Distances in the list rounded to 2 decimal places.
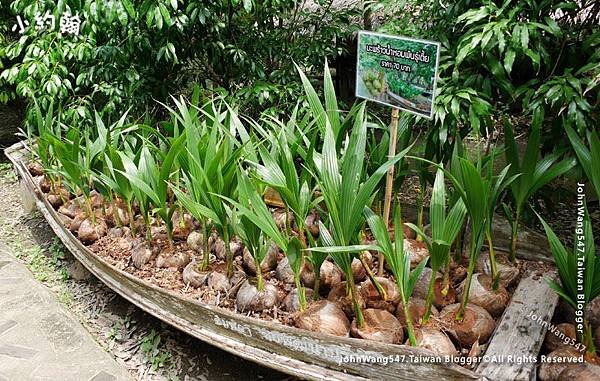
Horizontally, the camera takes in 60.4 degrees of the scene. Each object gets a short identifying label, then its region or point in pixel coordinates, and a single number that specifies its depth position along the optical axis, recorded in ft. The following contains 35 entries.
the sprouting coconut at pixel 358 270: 5.42
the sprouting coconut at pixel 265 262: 5.84
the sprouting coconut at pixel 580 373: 3.99
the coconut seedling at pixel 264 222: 4.74
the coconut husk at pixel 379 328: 4.53
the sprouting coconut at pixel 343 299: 4.96
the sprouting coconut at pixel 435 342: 4.39
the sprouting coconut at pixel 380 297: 4.98
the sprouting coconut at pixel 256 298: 5.24
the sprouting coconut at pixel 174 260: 6.21
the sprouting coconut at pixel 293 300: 5.13
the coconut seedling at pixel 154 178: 5.80
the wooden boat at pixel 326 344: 4.12
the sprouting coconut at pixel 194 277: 5.84
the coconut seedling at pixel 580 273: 4.30
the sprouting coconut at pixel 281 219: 6.37
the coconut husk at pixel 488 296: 4.98
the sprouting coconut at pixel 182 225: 6.87
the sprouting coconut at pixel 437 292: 5.10
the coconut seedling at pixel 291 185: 4.85
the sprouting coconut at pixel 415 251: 5.60
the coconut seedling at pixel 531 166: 4.90
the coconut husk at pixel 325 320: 4.69
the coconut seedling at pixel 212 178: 5.29
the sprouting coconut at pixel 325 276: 5.34
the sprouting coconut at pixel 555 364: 4.17
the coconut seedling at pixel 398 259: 4.42
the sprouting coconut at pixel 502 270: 5.30
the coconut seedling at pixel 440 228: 4.65
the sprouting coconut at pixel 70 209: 7.84
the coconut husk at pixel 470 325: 4.63
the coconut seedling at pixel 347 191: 4.49
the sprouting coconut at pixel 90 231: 7.13
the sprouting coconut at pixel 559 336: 4.50
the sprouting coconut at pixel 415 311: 4.80
